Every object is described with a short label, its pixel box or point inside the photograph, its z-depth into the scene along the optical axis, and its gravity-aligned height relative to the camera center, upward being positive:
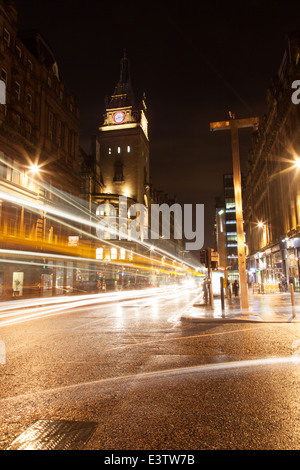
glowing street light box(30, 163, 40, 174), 32.35 +11.68
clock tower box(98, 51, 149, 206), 91.31 +38.80
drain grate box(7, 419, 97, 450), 3.12 -1.60
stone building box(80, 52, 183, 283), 72.00 +28.69
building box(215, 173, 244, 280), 111.75 +20.00
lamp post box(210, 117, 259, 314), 14.78 +5.08
